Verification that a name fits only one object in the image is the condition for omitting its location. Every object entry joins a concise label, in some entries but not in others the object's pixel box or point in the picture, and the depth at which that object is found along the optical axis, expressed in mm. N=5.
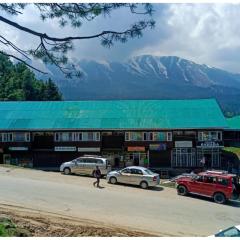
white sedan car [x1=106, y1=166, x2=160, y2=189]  17362
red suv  15581
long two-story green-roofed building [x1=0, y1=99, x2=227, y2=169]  27234
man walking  16745
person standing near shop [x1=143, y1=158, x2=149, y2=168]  27349
